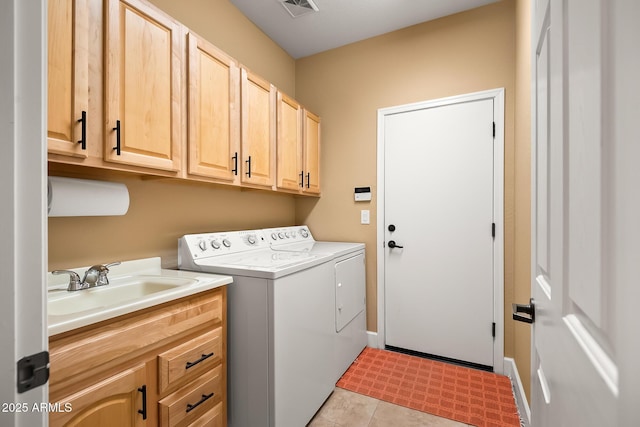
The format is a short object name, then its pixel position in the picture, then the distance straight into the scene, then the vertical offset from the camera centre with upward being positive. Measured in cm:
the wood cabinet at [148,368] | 89 -57
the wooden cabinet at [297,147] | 228 +57
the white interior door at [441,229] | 226 -13
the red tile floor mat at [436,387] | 175 -122
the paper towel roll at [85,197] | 114 +7
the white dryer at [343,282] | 204 -54
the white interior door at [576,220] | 34 -1
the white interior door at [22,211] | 46 +0
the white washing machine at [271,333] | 140 -63
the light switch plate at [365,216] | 268 -3
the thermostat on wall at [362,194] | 268 +18
